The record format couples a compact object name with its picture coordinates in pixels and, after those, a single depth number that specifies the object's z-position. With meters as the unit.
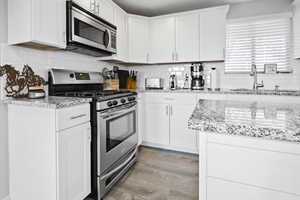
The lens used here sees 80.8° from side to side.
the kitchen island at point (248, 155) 0.57
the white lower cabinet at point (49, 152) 1.31
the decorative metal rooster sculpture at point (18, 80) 1.57
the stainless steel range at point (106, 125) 1.63
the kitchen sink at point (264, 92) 2.25
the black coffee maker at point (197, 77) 3.03
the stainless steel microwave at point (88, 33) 1.78
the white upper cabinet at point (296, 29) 2.48
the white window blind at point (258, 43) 2.71
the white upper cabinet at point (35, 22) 1.47
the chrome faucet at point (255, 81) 2.72
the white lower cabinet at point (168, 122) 2.72
